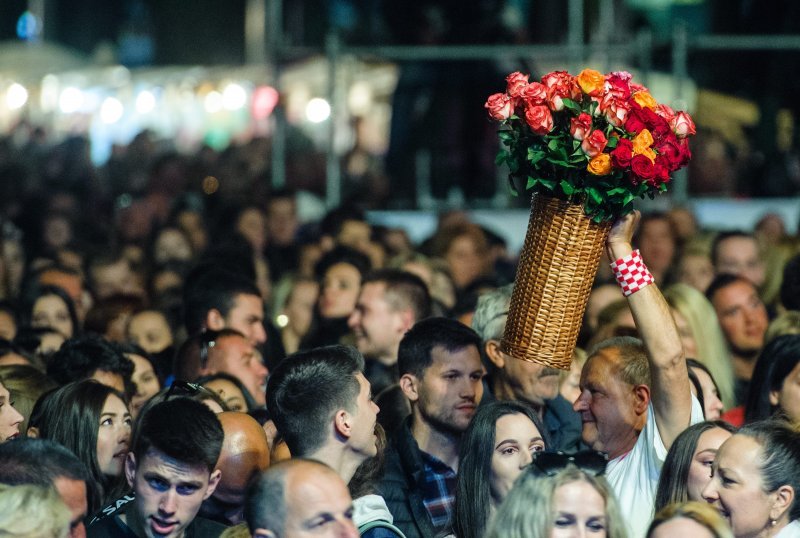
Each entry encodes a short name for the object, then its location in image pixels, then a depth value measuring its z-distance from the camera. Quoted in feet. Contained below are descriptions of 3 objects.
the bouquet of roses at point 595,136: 33.56
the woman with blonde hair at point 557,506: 28.13
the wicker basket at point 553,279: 34.80
